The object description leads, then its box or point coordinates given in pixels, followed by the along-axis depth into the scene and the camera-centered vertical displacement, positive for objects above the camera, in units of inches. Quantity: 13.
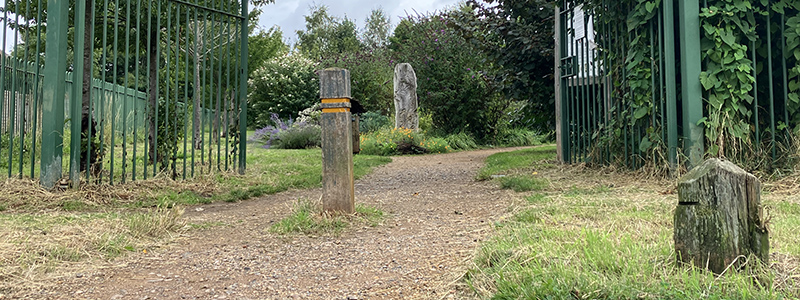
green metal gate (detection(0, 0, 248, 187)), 197.6 +26.7
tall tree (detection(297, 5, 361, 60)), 1283.2 +329.5
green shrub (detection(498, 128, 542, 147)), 603.5 +24.2
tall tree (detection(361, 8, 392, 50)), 1407.5 +354.8
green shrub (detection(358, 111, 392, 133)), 637.9 +47.9
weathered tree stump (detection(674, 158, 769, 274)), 82.0 -9.1
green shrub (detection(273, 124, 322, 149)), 546.6 +24.5
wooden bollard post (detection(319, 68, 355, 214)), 155.2 +6.4
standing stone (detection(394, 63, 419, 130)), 574.9 +66.6
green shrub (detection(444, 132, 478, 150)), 548.8 +19.3
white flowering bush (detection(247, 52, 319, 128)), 858.1 +123.8
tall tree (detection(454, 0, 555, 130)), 349.7 +77.2
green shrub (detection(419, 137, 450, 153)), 510.6 +14.4
